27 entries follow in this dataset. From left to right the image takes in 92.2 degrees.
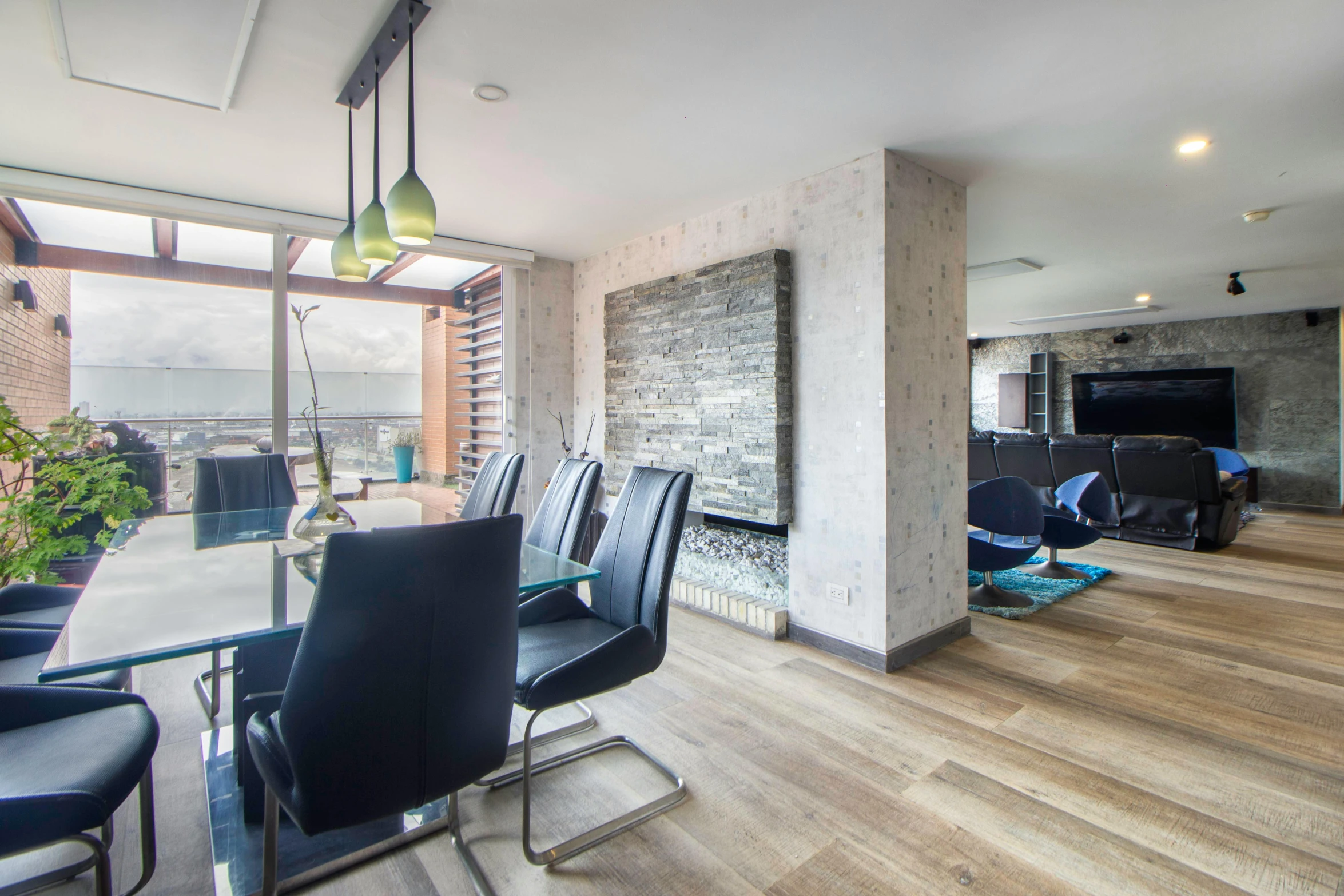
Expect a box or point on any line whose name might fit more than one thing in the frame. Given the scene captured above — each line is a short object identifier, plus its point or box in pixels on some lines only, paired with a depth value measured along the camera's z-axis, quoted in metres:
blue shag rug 3.80
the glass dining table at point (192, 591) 1.28
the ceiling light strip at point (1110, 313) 7.05
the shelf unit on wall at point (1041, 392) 9.09
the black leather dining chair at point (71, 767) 1.11
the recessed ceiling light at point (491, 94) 2.33
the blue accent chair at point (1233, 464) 7.28
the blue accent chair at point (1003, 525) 3.75
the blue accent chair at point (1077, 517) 4.46
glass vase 2.18
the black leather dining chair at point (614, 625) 1.70
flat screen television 7.80
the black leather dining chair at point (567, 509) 2.38
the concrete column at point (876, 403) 2.90
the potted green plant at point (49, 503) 1.80
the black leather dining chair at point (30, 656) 1.75
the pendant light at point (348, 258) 2.41
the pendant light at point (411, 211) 1.86
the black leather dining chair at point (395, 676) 1.12
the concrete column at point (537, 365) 4.71
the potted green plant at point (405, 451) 4.27
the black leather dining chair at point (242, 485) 3.07
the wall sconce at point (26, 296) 3.24
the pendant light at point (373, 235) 2.11
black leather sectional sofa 5.19
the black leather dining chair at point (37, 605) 2.03
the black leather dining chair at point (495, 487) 2.69
